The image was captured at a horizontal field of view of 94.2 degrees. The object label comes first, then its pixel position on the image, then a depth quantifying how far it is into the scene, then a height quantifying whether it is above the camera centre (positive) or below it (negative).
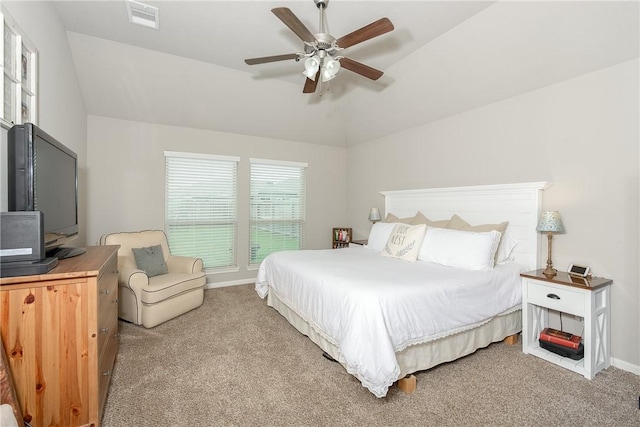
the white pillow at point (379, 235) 3.82 -0.35
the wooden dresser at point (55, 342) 1.42 -0.67
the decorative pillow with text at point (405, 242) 3.20 -0.37
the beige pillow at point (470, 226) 3.07 -0.19
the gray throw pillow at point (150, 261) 3.56 -0.64
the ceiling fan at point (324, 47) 2.02 +1.24
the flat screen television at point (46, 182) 1.53 +0.15
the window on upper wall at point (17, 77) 1.75 +0.85
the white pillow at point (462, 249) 2.75 -0.39
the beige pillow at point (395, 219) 4.07 -0.15
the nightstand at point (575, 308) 2.26 -0.80
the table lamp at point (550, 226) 2.56 -0.15
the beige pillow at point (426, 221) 3.66 -0.16
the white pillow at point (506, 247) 3.07 -0.39
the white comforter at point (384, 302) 1.88 -0.71
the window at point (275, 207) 5.08 +0.03
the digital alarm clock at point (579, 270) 2.46 -0.51
